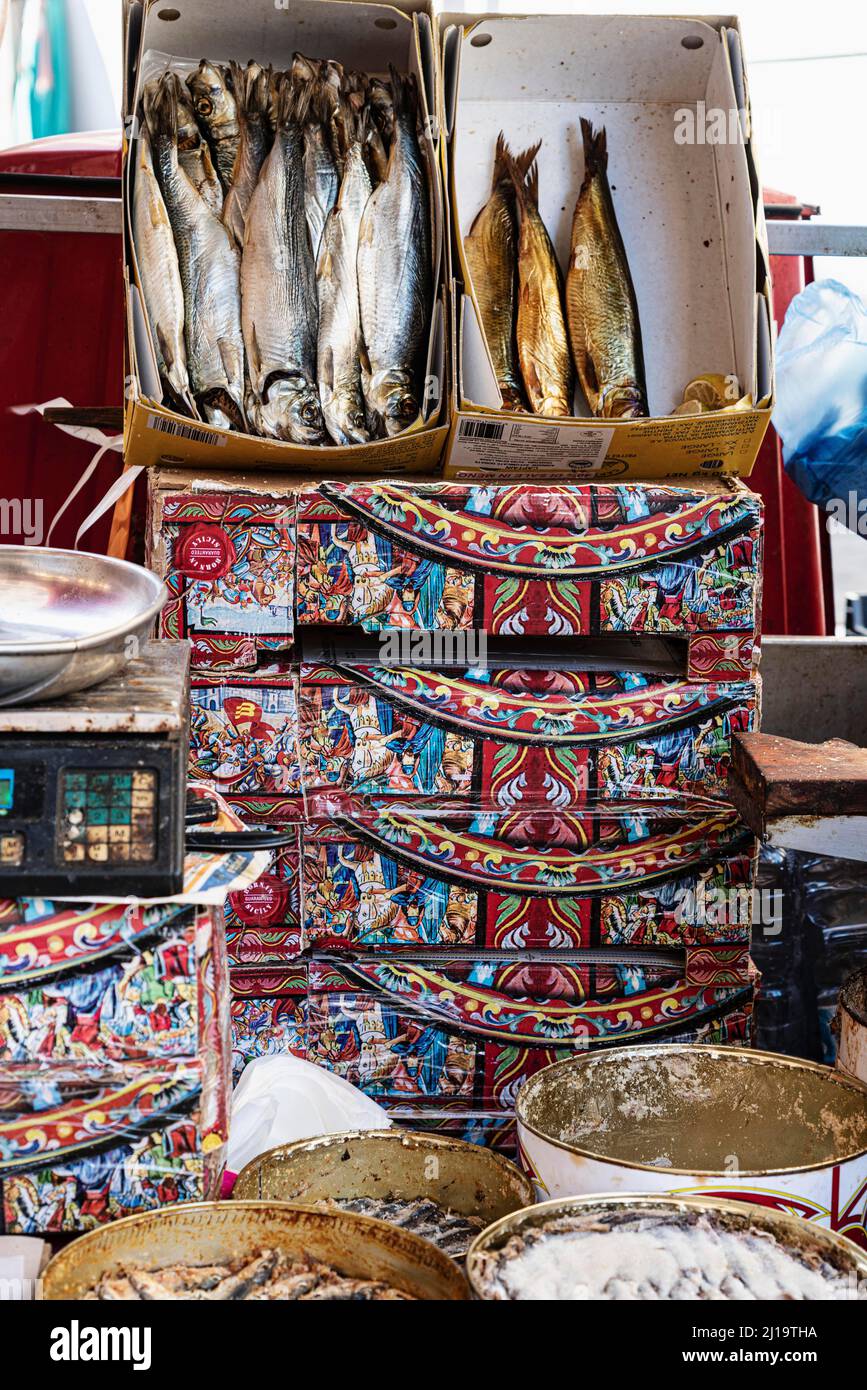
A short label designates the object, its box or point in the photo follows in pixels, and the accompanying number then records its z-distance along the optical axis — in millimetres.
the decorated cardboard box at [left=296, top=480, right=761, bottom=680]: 2033
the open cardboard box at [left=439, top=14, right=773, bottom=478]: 2488
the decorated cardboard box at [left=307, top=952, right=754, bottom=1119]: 2119
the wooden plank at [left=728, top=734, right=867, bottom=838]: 1908
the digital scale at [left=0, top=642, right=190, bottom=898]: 1340
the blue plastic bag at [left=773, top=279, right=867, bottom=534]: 2516
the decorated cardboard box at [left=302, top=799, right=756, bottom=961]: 2086
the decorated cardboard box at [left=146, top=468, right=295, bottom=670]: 2029
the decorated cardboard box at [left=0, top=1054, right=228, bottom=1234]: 1418
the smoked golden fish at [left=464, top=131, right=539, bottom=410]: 2504
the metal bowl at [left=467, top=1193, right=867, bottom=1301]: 1304
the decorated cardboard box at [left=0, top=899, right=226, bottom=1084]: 1386
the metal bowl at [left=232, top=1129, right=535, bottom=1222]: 1652
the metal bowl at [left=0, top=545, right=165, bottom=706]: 1331
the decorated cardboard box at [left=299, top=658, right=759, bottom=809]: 2066
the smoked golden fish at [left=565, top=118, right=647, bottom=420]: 2469
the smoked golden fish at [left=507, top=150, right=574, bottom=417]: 2475
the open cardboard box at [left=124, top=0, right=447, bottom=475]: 2172
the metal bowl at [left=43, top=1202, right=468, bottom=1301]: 1337
